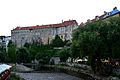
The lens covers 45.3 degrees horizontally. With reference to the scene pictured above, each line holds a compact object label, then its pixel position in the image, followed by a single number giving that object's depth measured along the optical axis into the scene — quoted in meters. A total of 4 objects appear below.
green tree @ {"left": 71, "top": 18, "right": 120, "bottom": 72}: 23.20
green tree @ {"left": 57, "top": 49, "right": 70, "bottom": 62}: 57.50
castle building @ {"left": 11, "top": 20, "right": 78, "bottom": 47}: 84.25
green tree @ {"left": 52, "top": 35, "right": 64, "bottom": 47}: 77.62
